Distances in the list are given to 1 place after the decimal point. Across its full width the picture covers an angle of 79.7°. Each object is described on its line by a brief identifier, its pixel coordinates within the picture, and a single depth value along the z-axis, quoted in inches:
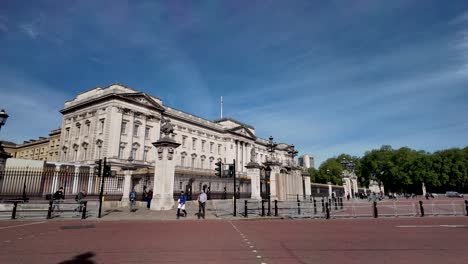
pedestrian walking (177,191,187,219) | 638.9
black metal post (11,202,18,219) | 578.7
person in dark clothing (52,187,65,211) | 679.9
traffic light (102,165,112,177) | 652.7
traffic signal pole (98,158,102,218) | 636.0
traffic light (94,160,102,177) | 661.8
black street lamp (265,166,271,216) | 756.9
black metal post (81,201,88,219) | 611.4
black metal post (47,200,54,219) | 604.7
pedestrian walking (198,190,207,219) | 639.1
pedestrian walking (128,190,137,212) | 760.2
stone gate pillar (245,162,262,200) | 994.1
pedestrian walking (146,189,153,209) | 812.6
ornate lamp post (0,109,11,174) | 654.4
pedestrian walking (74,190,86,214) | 661.8
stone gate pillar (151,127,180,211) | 763.4
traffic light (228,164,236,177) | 693.8
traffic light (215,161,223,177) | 703.4
